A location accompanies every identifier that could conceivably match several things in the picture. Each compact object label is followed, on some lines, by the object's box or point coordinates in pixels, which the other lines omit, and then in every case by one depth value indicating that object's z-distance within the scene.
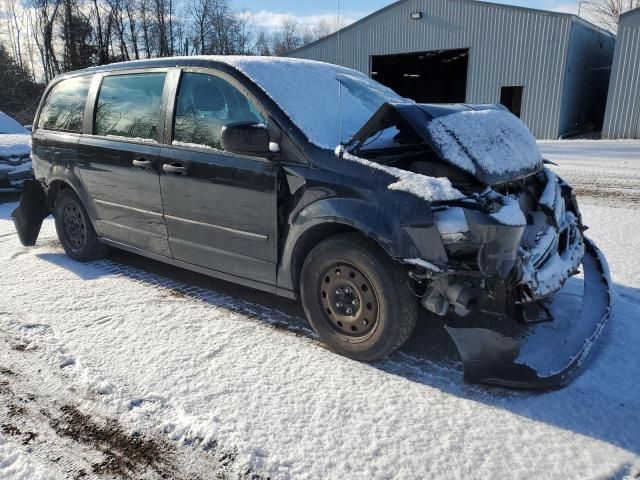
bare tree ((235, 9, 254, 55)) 57.08
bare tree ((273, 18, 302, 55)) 68.56
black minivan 2.62
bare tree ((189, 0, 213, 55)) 53.34
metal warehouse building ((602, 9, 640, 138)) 16.97
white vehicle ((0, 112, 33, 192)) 8.52
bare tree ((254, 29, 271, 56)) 62.25
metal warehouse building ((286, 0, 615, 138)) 18.94
